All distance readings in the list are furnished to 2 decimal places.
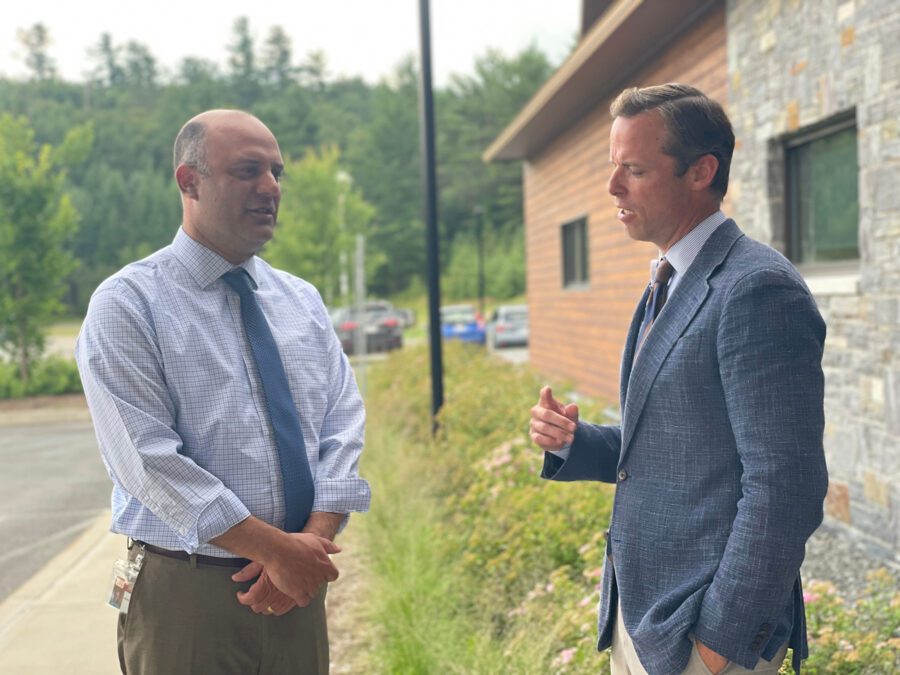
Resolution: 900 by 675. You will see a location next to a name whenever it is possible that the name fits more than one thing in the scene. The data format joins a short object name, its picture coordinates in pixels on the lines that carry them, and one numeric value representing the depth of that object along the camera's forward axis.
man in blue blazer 1.67
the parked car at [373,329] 27.81
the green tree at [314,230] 25.34
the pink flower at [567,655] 3.19
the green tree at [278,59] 82.56
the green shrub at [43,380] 17.89
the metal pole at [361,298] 11.35
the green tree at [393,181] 68.25
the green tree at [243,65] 72.31
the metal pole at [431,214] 7.97
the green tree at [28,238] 17.67
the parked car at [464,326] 31.89
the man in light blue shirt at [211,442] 2.12
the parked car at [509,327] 30.36
